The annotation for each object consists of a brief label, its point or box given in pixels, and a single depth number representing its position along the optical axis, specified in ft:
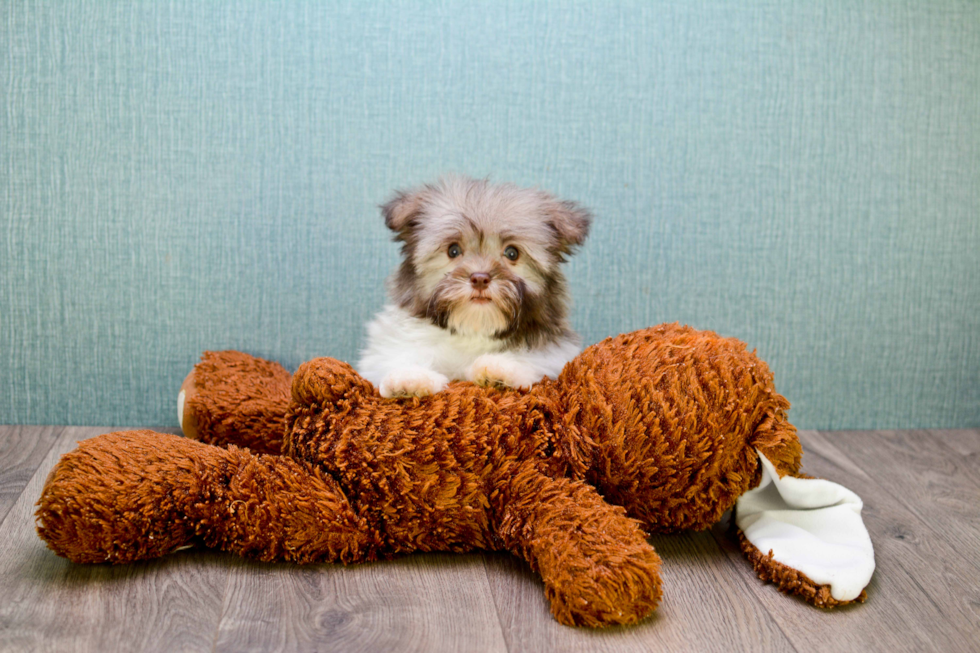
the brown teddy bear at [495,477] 1.76
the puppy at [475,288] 1.96
